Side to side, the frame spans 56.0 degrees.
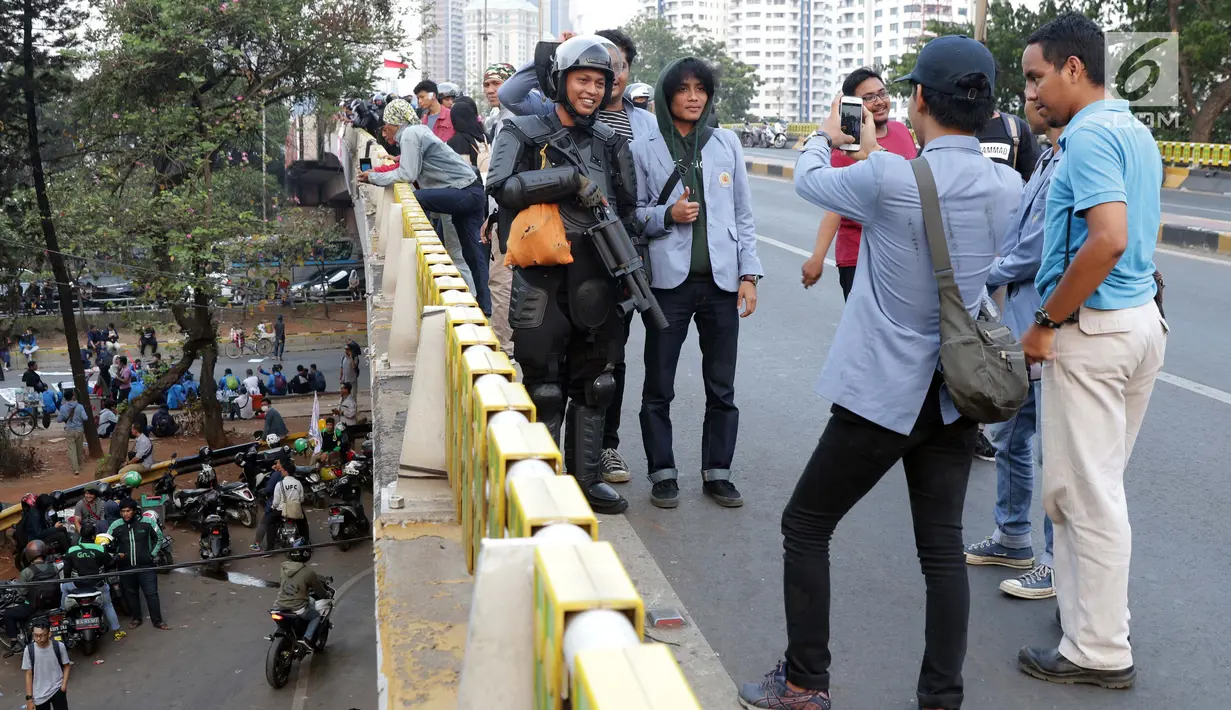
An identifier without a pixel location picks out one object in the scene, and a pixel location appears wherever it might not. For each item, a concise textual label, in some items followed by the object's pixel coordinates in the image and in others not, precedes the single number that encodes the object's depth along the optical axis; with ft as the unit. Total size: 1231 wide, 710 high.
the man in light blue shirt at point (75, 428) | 90.12
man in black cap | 10.01
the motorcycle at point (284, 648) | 45.50
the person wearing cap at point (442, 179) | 29.50
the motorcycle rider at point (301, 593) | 46.29
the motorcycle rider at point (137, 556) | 53.52
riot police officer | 14.33
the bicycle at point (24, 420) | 99.09
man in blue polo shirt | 10.30
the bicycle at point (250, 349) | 131.64
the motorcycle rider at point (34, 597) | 50.37
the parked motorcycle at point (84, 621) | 50.31
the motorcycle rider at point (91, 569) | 52.29
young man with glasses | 16.21
